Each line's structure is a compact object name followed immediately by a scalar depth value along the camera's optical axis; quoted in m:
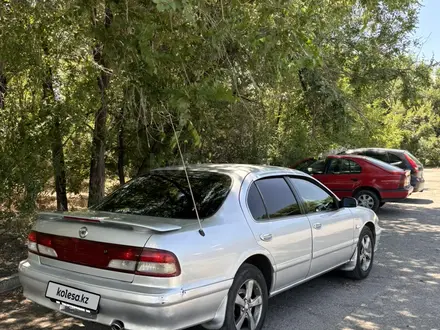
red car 11.09
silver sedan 3.15
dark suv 13.12
